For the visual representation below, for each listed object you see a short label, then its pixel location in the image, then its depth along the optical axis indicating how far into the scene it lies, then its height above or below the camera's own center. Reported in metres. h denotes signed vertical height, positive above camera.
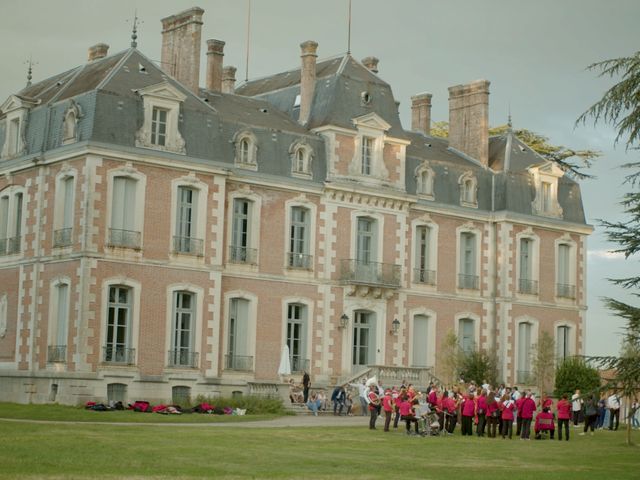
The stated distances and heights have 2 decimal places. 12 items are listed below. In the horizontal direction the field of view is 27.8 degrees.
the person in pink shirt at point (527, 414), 32.12 -0.58
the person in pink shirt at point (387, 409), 31.47 -0.58
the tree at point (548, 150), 60.44 +11.35
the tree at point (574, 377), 45.16 +0.53
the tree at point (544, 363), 46.72 +1.02
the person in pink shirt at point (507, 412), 32.47 -0.55
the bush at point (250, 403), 36.72 -0.65
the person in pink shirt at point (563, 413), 32.56 -0.52
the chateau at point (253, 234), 36.78 +4.76
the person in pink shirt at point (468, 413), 32.81 -0.62
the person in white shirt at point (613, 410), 37.27 -0.46
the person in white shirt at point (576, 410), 37.78 -0.52
